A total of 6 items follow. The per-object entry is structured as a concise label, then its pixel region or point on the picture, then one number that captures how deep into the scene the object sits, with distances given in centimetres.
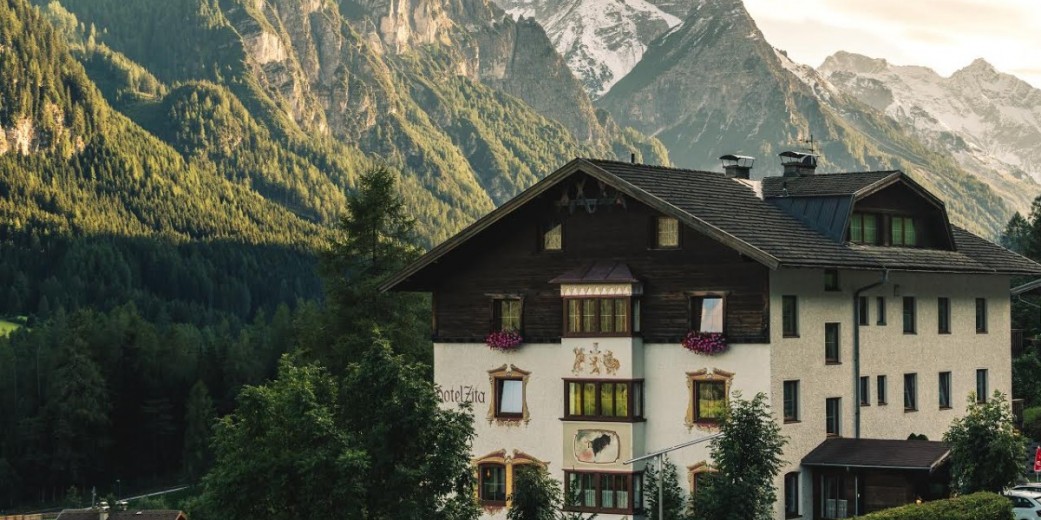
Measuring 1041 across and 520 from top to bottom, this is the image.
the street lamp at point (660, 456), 5106
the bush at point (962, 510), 4906
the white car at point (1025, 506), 5566
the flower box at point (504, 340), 6084
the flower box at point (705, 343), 5600
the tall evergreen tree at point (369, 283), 8294
